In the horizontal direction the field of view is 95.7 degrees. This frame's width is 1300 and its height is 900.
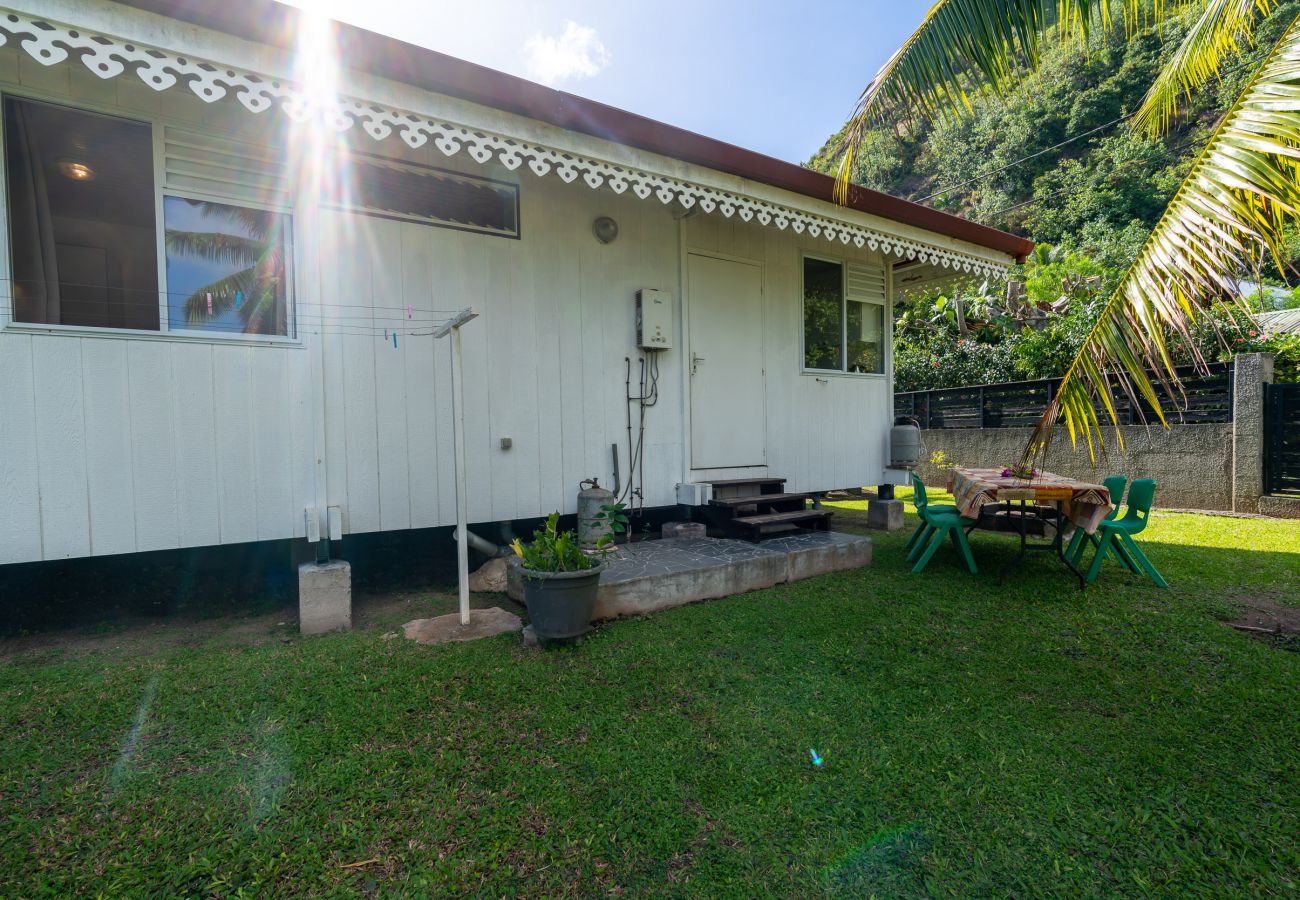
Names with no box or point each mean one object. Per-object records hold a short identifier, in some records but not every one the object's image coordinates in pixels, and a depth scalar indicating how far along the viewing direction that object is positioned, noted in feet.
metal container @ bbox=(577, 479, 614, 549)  14.06
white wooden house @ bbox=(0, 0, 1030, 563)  9.70
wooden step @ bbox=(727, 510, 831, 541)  15.57
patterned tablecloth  13.44
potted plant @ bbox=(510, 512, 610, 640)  10.03
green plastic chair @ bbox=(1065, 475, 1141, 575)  14.28
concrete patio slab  12.03
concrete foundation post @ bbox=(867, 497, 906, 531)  21.13
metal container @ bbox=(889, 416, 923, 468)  21.06
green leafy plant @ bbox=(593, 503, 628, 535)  12.82
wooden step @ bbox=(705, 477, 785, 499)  17.08
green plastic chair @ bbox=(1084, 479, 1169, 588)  13.69
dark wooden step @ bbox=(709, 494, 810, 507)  15.94
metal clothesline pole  11.01
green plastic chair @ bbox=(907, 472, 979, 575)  14.97
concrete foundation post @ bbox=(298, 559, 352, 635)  11.01
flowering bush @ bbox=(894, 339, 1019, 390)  38.40
